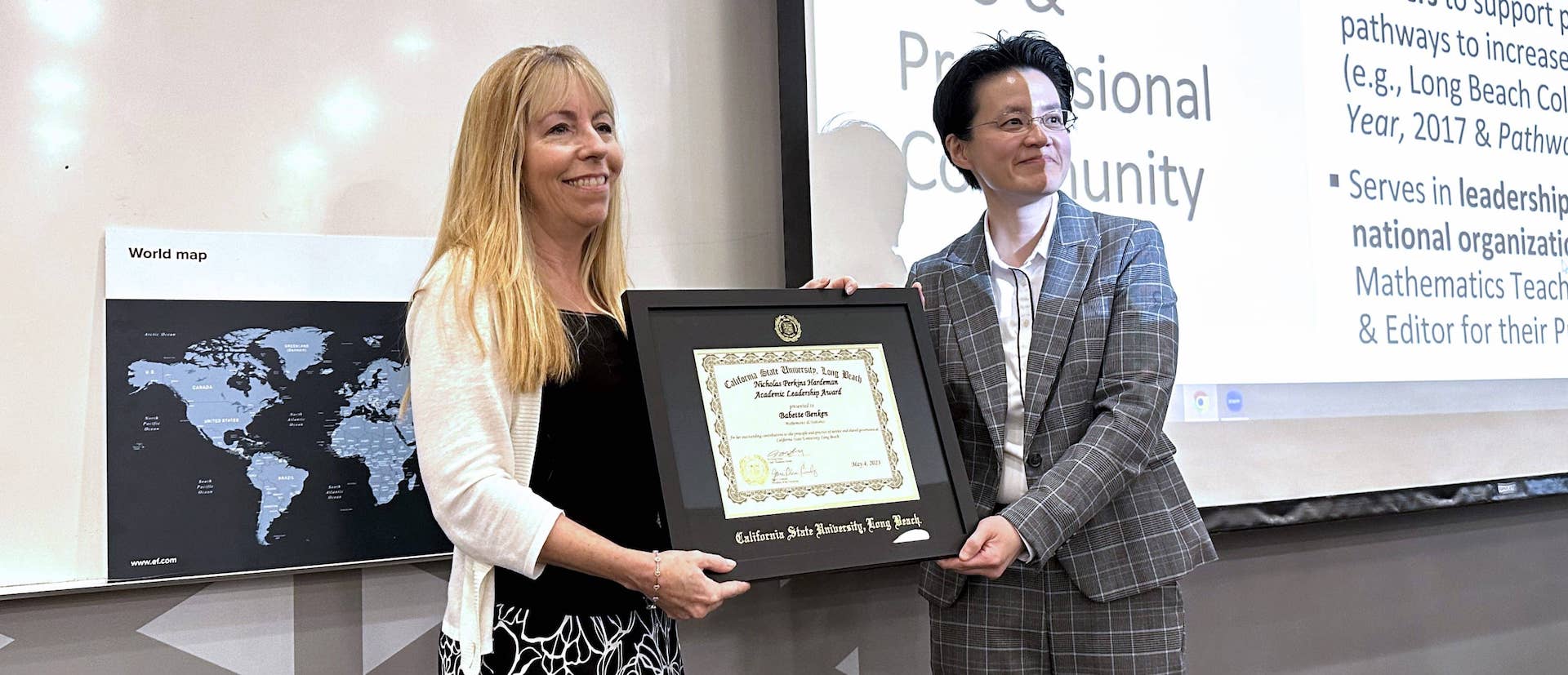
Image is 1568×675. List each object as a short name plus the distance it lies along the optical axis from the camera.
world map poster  1.53
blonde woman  1.20
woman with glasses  1.45
